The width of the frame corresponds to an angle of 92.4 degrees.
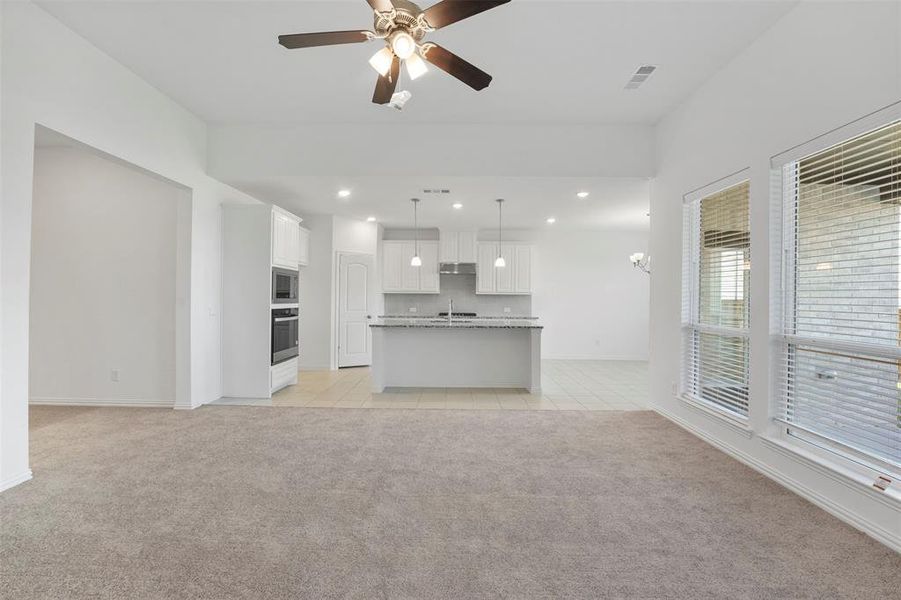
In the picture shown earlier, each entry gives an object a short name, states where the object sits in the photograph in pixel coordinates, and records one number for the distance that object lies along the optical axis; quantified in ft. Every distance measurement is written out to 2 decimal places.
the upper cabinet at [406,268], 27.73
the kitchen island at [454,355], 18.54
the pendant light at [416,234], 21.30
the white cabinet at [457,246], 27.30
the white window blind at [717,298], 11.24
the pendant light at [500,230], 21.17
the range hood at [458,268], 27.84
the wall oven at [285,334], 17.33
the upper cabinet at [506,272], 27.66
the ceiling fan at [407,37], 6.63
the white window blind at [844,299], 7.35
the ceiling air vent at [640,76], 11.53
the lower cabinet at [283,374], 17.11
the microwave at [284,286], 17.27
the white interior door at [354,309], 24.38
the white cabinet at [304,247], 22.96
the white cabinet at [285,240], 17.29
